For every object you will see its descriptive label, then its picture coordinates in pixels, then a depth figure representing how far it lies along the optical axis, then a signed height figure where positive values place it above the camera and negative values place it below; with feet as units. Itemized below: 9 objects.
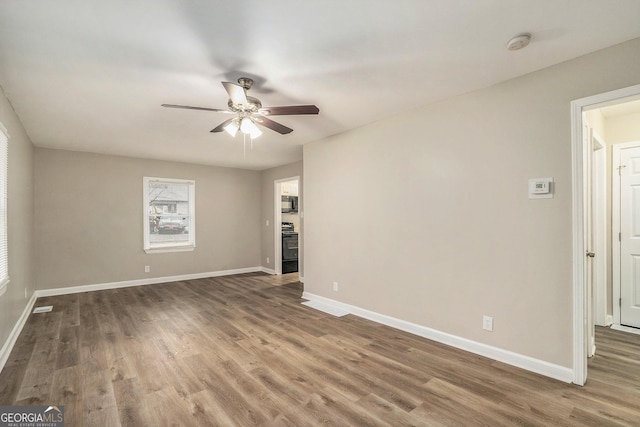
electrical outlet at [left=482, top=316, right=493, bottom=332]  8.92 -3.30
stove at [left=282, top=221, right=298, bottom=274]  23.07 -3.02
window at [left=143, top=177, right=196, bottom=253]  19.60 -0.14
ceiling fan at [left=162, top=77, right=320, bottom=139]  7.70 +2.91
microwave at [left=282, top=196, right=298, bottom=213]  25.58 +0.75
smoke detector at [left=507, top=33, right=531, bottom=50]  6.50 +3.75
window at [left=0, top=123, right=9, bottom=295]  8.91 +0.00
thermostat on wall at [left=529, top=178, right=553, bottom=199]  7.86 +0.64
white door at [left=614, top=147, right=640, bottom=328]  10.84 -0.89
